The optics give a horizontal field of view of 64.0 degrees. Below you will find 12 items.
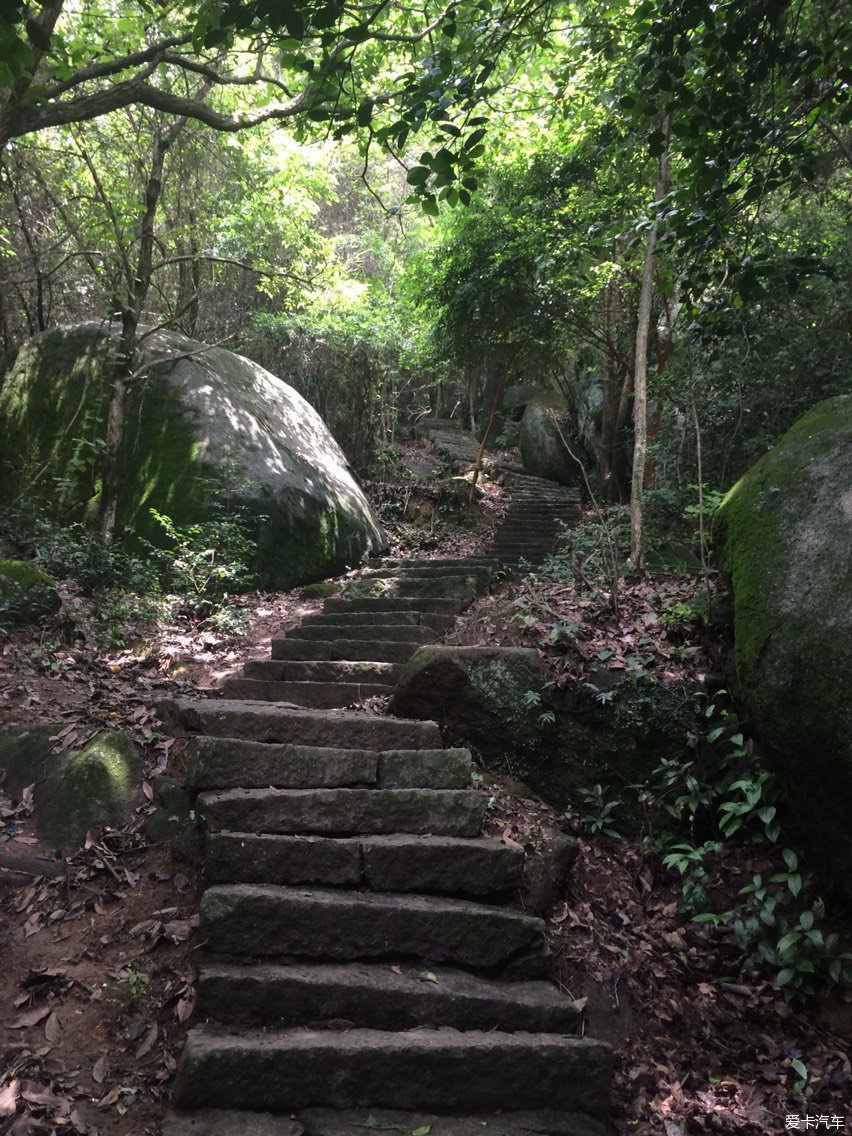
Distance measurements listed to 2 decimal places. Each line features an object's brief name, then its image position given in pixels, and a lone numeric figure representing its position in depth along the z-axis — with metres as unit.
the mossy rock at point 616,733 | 4.38
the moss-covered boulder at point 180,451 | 8.13
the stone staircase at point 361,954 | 2.68
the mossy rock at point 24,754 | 4.16
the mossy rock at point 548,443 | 16.38
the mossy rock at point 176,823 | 3.68
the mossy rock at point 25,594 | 5.71
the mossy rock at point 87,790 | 3.88
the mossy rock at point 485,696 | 4.51
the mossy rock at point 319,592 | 7.88
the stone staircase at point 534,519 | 12.02
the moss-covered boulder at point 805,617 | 3.22
